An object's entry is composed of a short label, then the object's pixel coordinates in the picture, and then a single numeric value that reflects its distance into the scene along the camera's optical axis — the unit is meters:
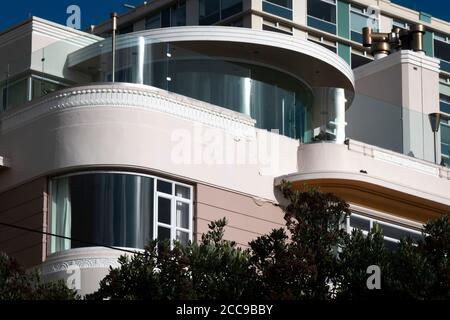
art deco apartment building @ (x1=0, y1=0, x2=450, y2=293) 33.12
